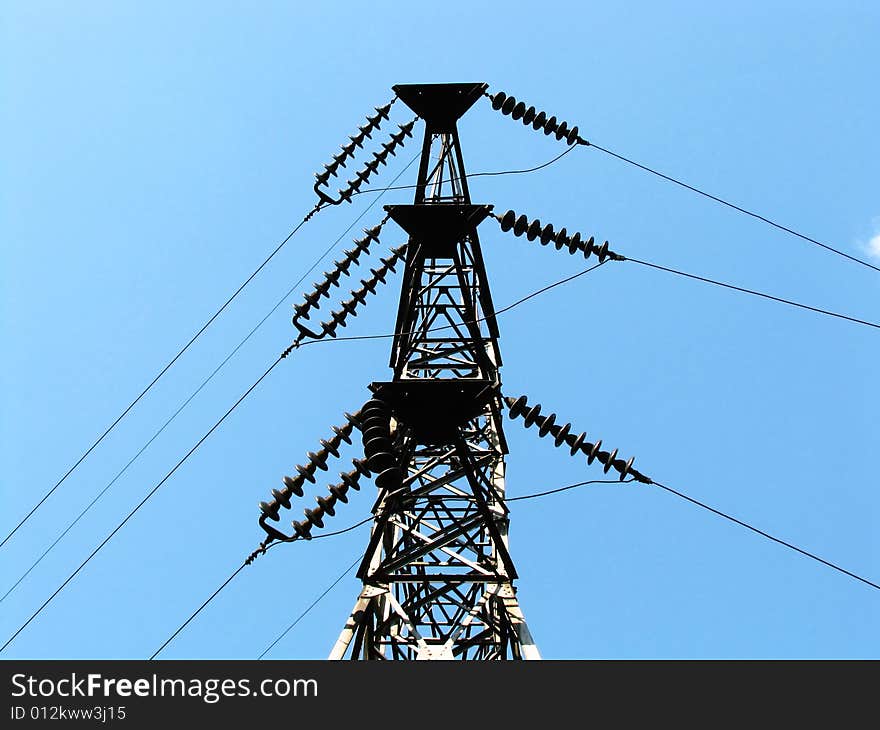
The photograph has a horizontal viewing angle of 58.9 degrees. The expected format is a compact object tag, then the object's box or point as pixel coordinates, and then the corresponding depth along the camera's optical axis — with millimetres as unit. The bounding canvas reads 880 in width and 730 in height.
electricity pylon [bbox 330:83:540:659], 12430
